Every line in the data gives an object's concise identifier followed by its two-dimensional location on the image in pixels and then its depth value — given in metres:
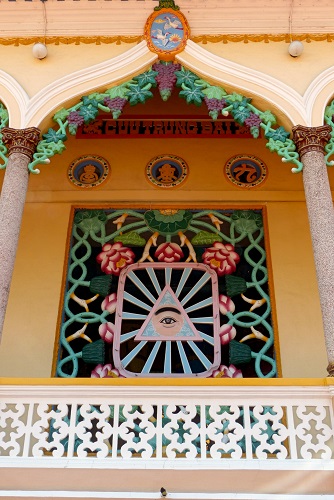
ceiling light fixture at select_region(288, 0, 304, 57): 8.01
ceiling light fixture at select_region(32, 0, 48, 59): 8.12
